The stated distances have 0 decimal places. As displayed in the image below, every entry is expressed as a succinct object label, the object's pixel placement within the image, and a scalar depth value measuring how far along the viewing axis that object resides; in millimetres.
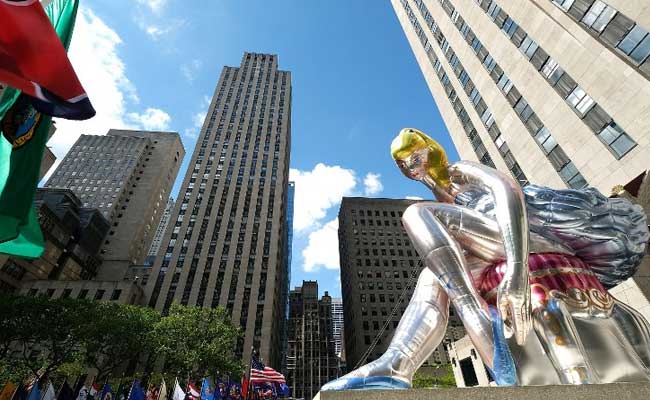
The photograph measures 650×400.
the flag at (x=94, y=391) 15453
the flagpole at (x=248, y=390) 22275
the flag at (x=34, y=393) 10148
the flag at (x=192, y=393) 17422
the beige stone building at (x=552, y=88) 15297
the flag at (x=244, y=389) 20666
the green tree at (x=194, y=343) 26328
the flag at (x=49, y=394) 10891
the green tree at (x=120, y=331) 24391
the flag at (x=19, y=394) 10428
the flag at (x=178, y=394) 15219
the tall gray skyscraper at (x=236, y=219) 47562
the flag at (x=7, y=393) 10189
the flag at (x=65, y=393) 11383
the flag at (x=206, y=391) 15519
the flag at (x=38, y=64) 4215
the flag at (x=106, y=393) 13160
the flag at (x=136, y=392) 13609
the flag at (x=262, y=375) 20178
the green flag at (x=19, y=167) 4598
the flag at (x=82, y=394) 12608
